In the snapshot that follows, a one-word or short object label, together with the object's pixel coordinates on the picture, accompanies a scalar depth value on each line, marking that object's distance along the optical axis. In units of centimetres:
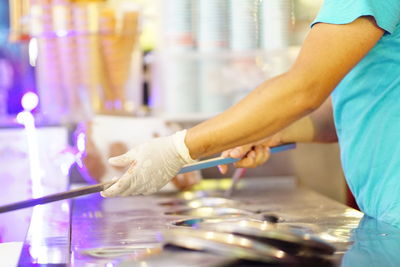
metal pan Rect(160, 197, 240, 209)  208
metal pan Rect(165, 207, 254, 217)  191
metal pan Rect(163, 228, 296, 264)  136
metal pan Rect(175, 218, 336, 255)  144
